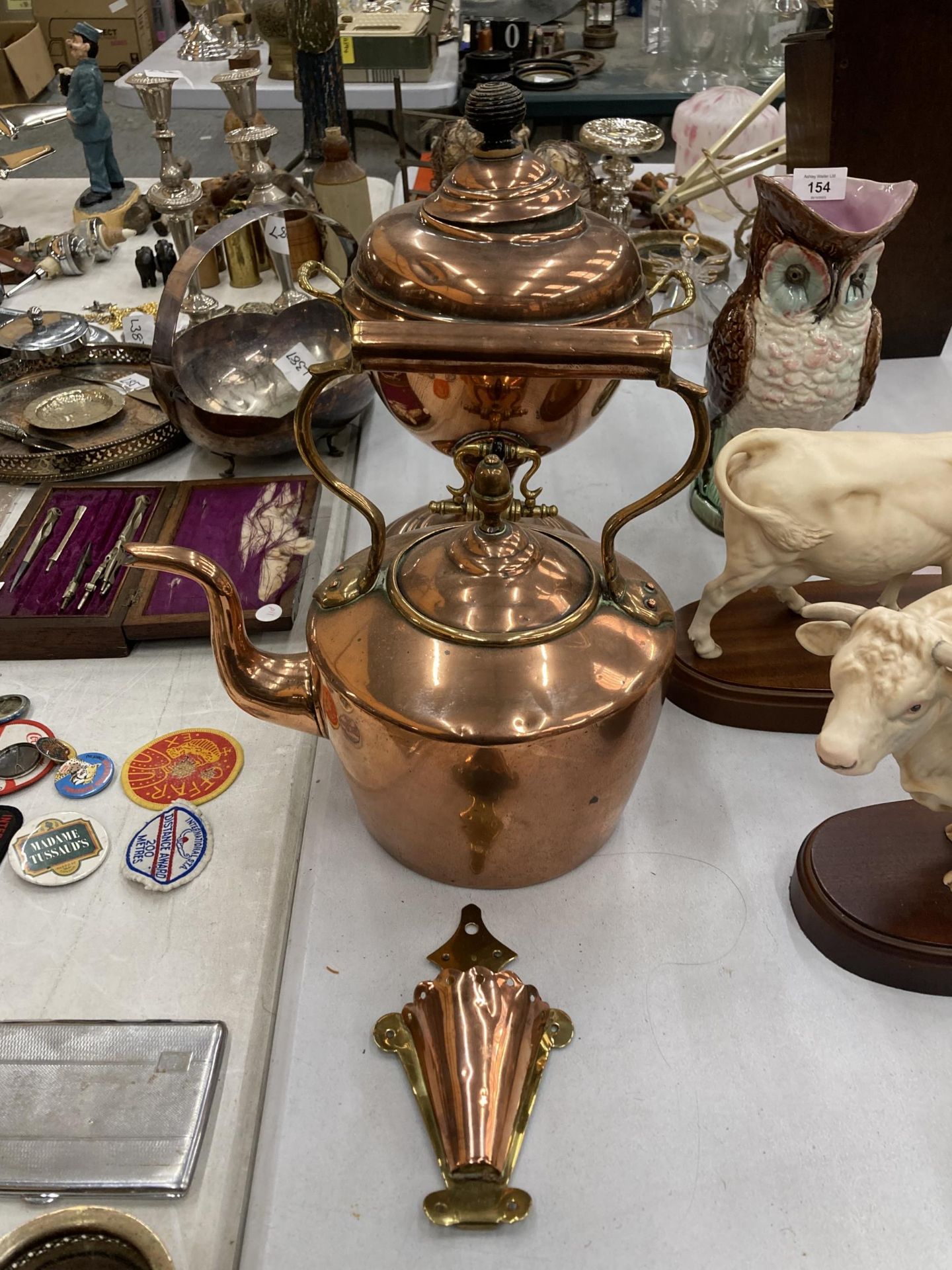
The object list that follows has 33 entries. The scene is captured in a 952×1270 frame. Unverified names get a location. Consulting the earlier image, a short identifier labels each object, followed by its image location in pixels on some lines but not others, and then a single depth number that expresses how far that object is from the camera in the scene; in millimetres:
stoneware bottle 1674
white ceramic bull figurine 586
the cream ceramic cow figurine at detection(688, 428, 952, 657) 805
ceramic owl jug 926
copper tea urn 760
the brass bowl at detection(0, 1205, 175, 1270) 593
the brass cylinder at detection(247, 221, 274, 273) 1815
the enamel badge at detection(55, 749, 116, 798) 896
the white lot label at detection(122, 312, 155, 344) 1542
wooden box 1027
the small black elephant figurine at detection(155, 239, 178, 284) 1803
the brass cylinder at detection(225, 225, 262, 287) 1778
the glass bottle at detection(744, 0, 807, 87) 3068
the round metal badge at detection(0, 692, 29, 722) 969
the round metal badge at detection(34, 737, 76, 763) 920
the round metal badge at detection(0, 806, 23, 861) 848
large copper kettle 608
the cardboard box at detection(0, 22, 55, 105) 3605
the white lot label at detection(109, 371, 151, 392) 1431
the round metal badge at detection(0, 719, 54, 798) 896
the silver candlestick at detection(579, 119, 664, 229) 1525
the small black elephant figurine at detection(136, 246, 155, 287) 1783
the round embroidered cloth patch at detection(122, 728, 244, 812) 898
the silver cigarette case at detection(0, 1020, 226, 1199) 630
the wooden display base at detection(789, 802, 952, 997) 721
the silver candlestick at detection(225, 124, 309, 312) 1485
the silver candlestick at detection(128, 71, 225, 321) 1548
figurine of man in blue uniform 2146
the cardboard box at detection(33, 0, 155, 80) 3773
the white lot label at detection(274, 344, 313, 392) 1271
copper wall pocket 625
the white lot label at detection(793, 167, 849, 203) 961
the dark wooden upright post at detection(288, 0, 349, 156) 1985
